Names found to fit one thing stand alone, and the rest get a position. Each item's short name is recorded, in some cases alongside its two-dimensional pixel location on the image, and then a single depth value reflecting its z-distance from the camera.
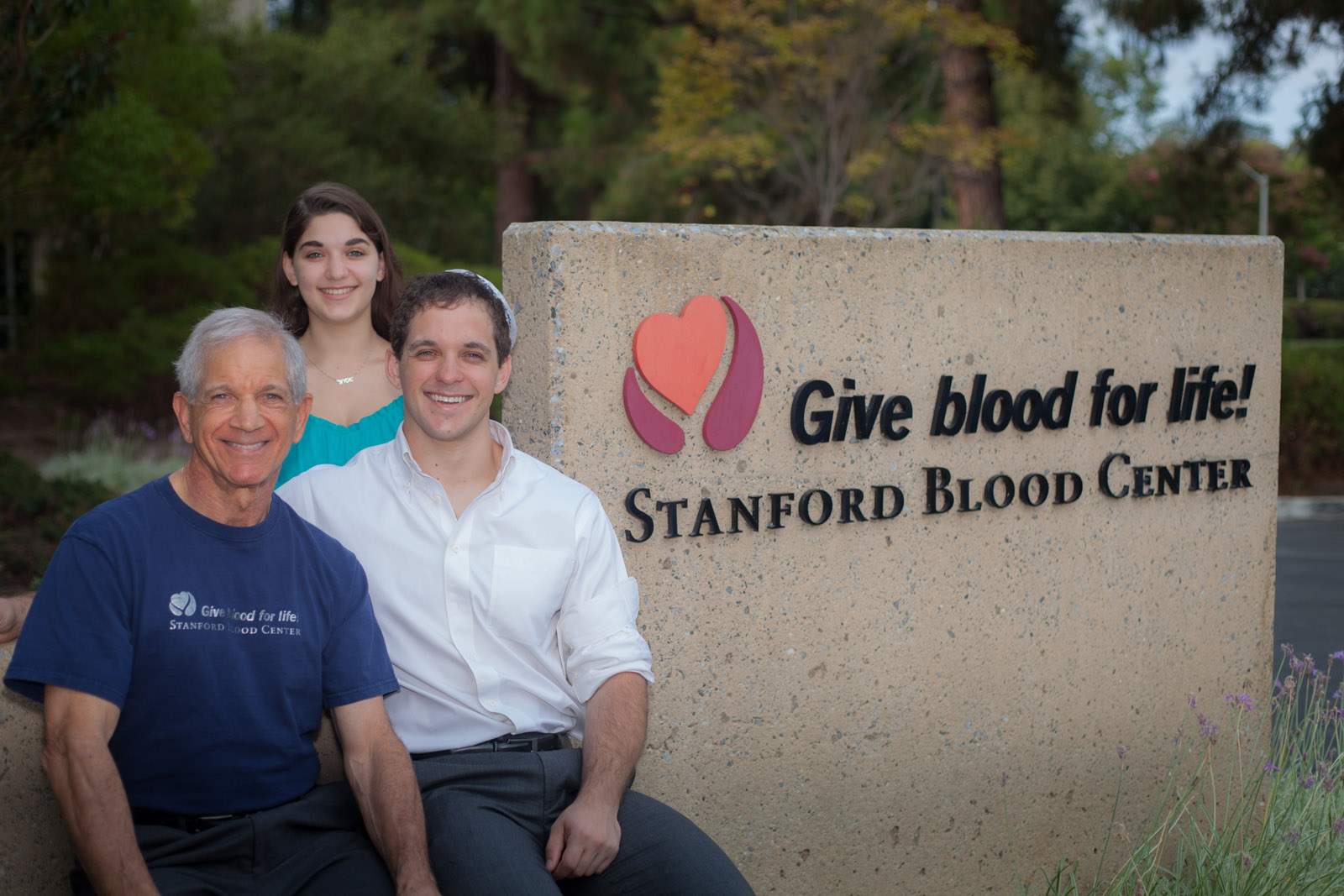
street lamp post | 20.03
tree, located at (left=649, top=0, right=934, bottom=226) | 14.61
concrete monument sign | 3.28
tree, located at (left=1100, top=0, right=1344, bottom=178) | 12.66
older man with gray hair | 2.22
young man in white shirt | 2.59
